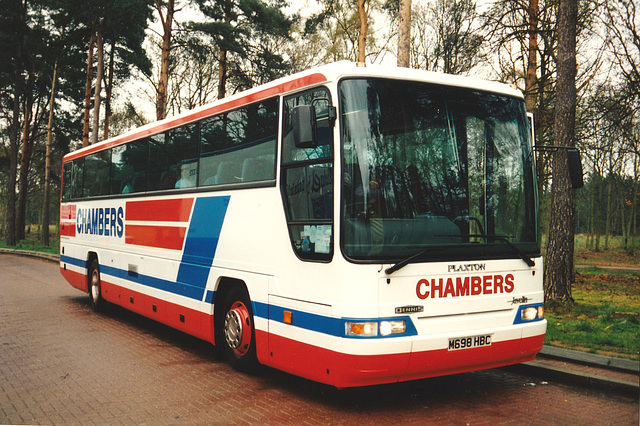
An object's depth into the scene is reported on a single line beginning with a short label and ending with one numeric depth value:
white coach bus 5.68
